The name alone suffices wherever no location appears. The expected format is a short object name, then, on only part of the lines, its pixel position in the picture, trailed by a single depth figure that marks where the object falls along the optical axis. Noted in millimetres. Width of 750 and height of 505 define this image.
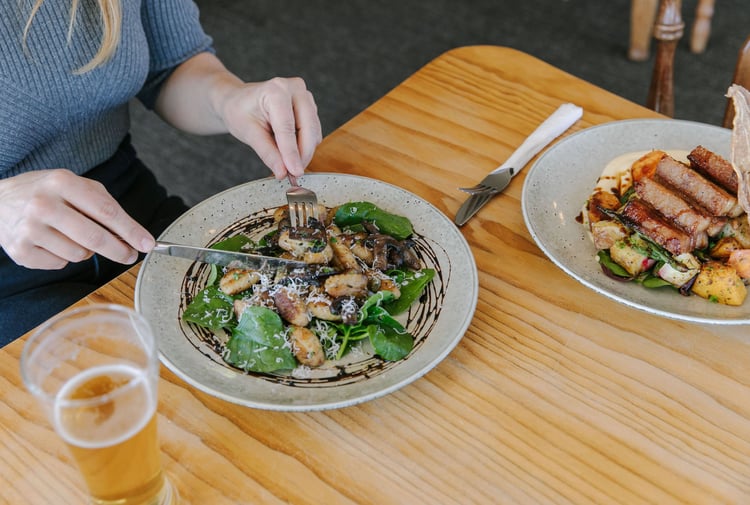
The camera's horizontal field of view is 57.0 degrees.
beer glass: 620
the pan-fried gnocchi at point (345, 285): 927
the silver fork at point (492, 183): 1180
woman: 891
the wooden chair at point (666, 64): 1460
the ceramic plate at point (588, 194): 939
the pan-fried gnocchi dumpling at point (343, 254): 980
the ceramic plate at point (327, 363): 831
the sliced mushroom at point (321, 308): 902
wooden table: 783
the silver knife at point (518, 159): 1166
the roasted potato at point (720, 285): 947
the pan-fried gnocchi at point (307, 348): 872
